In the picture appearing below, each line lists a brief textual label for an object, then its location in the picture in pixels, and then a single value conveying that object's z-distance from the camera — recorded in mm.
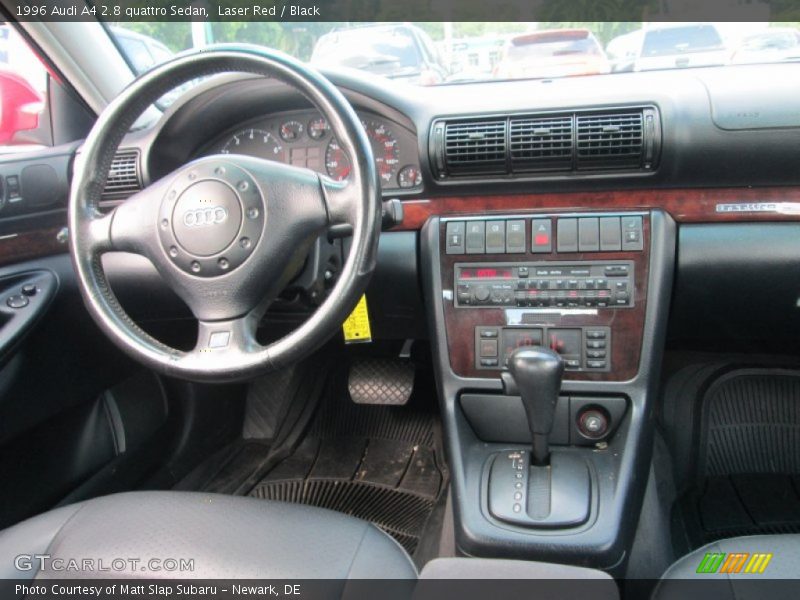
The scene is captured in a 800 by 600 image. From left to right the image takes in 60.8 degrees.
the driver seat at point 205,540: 1138
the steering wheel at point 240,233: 1200
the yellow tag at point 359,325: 1716
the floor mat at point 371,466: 2080
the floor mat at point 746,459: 1855
